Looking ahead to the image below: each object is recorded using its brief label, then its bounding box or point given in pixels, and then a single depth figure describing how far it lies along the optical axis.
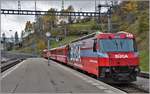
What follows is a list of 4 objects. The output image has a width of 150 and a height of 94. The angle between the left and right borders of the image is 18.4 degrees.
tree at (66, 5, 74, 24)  149.95
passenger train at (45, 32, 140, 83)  23.94
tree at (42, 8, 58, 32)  140.50
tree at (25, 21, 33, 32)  182.62
